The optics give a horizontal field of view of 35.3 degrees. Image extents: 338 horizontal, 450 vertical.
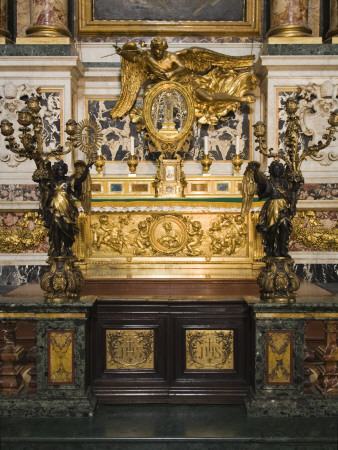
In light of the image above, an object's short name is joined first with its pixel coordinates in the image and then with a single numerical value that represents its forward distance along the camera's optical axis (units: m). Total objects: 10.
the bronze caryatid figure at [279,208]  4.31
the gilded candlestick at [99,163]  6.89
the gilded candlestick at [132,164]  6.98
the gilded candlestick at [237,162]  6.99
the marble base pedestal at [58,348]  4.16
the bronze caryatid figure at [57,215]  4.27
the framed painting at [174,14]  7.70
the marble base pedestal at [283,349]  4.15
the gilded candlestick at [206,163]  7.04
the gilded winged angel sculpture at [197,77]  7.27
